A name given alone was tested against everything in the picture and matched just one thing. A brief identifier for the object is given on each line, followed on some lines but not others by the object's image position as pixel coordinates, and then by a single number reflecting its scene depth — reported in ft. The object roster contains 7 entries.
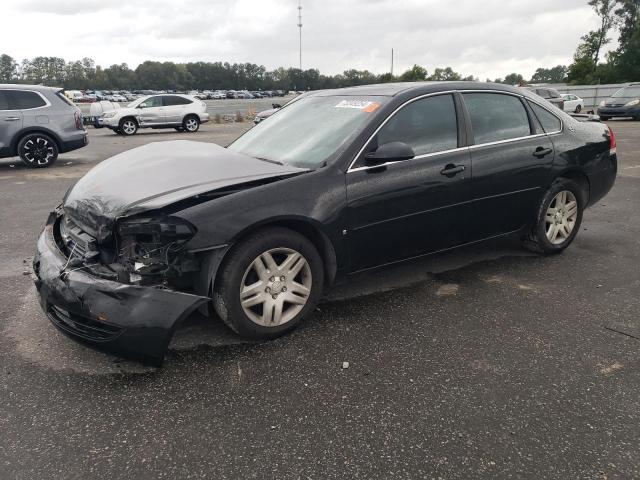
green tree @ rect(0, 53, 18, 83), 367.70
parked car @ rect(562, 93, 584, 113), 89.68
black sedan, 9.19
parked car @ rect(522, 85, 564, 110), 75.39
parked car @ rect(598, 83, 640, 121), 74.59
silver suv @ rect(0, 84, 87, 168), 33.81
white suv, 65.51
